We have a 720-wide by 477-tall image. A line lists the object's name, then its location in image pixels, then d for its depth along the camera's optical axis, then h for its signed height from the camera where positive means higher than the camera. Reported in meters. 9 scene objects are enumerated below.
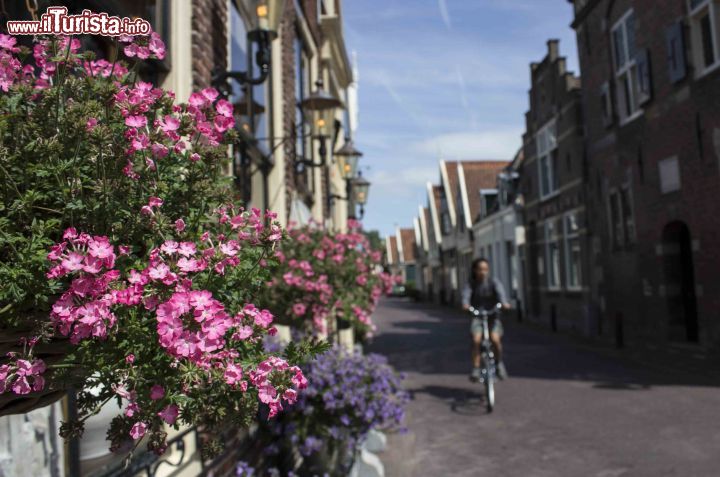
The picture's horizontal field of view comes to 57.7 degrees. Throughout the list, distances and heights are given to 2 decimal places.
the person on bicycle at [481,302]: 8.44 -0.26
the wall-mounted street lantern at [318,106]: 8.40 +2.47
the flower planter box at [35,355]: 1.38 -0.12
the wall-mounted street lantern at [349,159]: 12.46 +2.65
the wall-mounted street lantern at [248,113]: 6.00 +1.77
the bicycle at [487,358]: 8.23 -0.97
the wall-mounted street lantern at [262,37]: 4.68 +2.18
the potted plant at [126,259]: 1.32 +0.08
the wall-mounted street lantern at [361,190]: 16.27 +2.44
